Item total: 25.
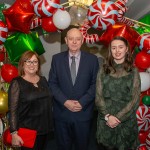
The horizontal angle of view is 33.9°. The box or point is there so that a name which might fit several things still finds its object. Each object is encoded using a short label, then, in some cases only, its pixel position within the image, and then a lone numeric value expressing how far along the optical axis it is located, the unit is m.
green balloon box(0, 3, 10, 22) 2.73
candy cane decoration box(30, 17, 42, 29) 2.83
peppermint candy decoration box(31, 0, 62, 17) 2.53
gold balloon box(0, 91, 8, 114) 2.65
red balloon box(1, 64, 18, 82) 2.72
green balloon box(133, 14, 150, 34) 2.80
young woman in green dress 2.17
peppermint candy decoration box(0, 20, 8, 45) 2.57
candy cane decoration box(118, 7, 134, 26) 2.67
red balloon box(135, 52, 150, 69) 2.71
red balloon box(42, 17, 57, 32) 2.72
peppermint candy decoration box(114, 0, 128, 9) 2.63
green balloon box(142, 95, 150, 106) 2.91
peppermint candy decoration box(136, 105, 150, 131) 2.89
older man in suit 2.43
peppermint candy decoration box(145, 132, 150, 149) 2.92
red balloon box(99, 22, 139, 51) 2.59
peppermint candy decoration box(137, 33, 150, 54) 2.59
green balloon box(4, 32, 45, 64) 2.63
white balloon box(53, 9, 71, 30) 2.58
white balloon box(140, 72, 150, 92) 2.74
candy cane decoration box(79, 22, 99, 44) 2.81
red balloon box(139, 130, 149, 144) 3.00
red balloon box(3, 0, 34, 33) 2.55
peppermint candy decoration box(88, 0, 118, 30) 2.48
